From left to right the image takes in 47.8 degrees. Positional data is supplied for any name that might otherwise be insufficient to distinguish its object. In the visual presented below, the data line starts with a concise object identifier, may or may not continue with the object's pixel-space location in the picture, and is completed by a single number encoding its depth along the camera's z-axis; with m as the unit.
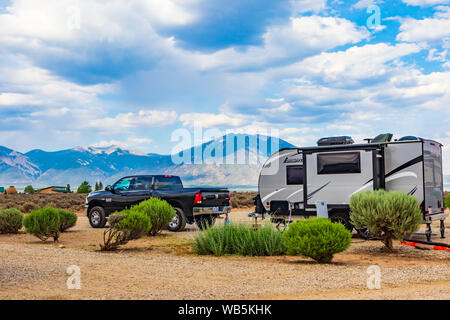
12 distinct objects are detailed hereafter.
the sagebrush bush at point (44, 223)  14.80
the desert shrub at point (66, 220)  17.88
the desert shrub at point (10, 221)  17.82
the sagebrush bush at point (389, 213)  11.93
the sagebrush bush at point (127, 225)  13.25
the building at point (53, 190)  74.00
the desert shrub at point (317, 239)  10.40
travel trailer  14.60
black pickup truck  17.42
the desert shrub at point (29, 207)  32.66
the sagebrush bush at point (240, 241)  11.84
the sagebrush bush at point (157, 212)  15.49
